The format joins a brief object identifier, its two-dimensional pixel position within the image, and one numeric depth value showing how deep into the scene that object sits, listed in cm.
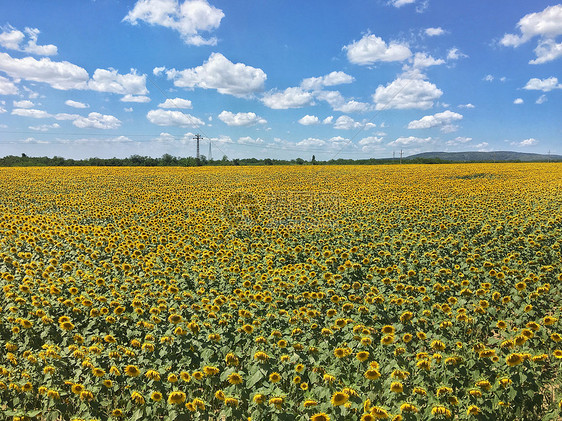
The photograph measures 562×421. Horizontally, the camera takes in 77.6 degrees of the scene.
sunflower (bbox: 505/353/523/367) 396
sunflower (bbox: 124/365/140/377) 411
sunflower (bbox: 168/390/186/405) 356
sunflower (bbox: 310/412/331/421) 330
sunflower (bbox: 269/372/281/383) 395
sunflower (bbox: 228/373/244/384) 376
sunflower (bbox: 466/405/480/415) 356
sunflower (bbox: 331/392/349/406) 340
